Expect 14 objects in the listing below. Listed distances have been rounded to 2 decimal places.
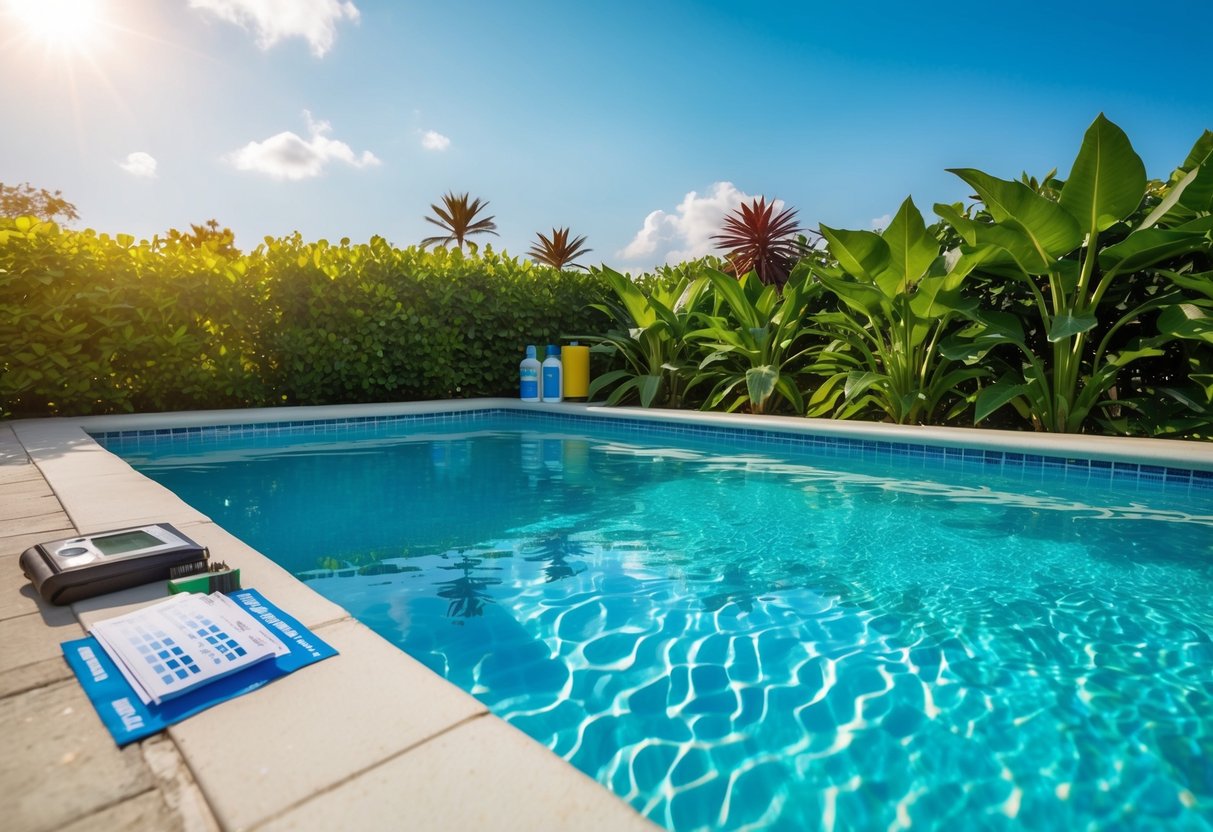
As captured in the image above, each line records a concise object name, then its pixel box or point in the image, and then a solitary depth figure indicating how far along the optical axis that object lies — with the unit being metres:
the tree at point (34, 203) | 19.80
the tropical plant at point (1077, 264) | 4.07
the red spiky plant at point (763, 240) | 12.64
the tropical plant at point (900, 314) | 4.68
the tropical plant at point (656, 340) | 6.80
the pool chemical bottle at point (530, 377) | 7.35
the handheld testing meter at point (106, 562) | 1.30
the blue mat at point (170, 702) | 0.90
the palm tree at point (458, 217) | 25.28
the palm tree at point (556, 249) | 21.73
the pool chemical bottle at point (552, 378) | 7.50
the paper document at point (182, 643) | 0.98
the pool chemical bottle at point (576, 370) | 7.81
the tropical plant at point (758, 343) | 5.93
